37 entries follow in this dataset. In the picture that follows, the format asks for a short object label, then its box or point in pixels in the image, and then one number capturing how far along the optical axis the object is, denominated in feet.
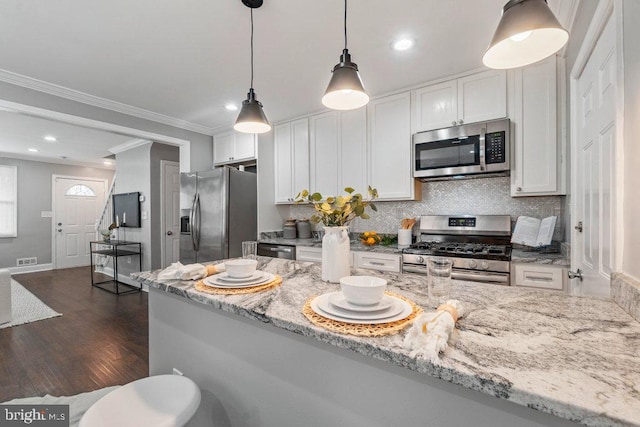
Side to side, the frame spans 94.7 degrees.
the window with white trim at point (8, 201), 20.04
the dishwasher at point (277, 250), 11.42
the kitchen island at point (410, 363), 1.90
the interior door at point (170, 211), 16.81
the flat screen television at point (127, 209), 17.03
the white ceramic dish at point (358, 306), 3.02
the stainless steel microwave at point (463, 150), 8.29
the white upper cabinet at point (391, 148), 9.98
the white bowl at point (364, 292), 2.99
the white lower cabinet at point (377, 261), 9.07
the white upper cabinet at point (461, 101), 8.47
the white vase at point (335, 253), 4.37
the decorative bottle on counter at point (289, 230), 13.20
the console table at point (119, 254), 15.87
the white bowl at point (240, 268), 4.43
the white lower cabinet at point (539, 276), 6.87
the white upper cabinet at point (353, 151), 10.87
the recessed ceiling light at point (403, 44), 7.28
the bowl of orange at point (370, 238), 10.38
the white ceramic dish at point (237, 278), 4.44
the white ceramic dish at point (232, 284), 4.29
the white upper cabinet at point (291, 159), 12.46
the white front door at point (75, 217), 22.27
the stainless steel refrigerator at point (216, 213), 12.03
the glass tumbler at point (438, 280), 3.24
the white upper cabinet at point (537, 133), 7.73
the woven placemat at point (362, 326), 2.67
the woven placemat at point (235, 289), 4.05
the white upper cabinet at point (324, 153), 11.60
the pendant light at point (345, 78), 4.33
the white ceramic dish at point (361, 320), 2.86
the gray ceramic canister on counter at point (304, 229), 13.04
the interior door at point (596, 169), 4.34
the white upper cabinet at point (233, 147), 13.51
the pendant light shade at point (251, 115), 5.75
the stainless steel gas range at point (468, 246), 7.52
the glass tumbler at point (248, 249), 5.74
